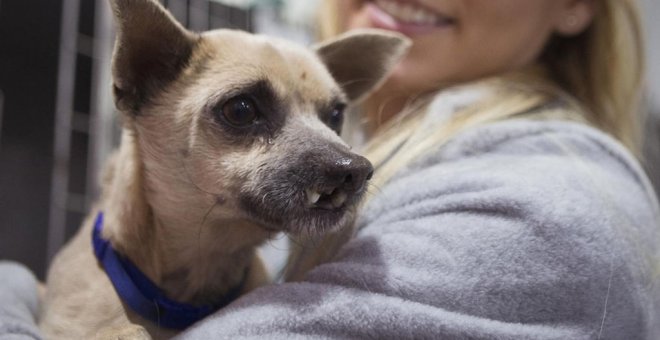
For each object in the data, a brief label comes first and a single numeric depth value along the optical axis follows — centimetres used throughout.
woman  33
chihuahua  37
